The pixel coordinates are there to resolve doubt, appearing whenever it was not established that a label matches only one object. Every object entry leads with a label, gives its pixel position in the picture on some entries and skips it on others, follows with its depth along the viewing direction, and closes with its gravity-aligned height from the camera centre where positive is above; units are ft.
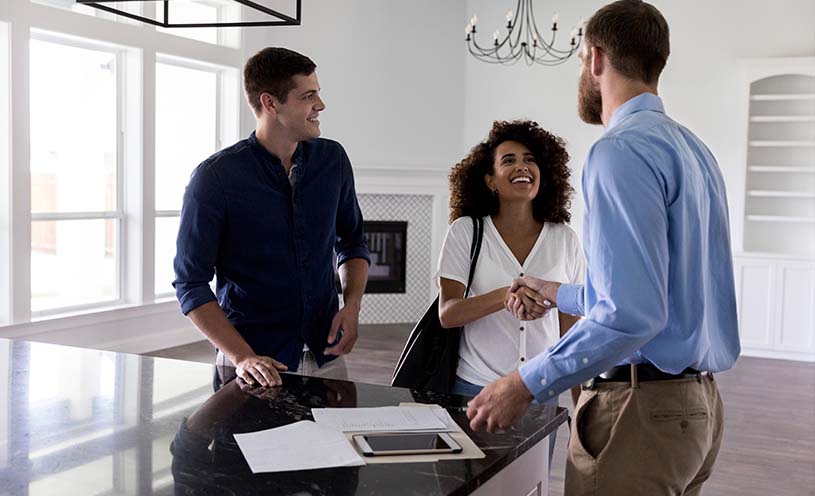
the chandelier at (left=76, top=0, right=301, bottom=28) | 21.49 +4.84
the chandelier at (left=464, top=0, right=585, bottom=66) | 26.10 +4.78
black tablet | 4.87 -1.43
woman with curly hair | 7.96 -0.42
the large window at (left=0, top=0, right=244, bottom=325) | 17.87 +1.09
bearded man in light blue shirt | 4.76 -0.56
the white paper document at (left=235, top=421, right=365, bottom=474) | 4.64 -1.44
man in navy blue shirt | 7.57 -0.36
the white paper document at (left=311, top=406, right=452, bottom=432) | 5.30 -1.42
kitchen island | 4.39 -1.47
